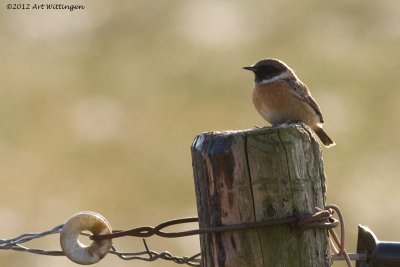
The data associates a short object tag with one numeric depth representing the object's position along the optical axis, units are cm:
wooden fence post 970
